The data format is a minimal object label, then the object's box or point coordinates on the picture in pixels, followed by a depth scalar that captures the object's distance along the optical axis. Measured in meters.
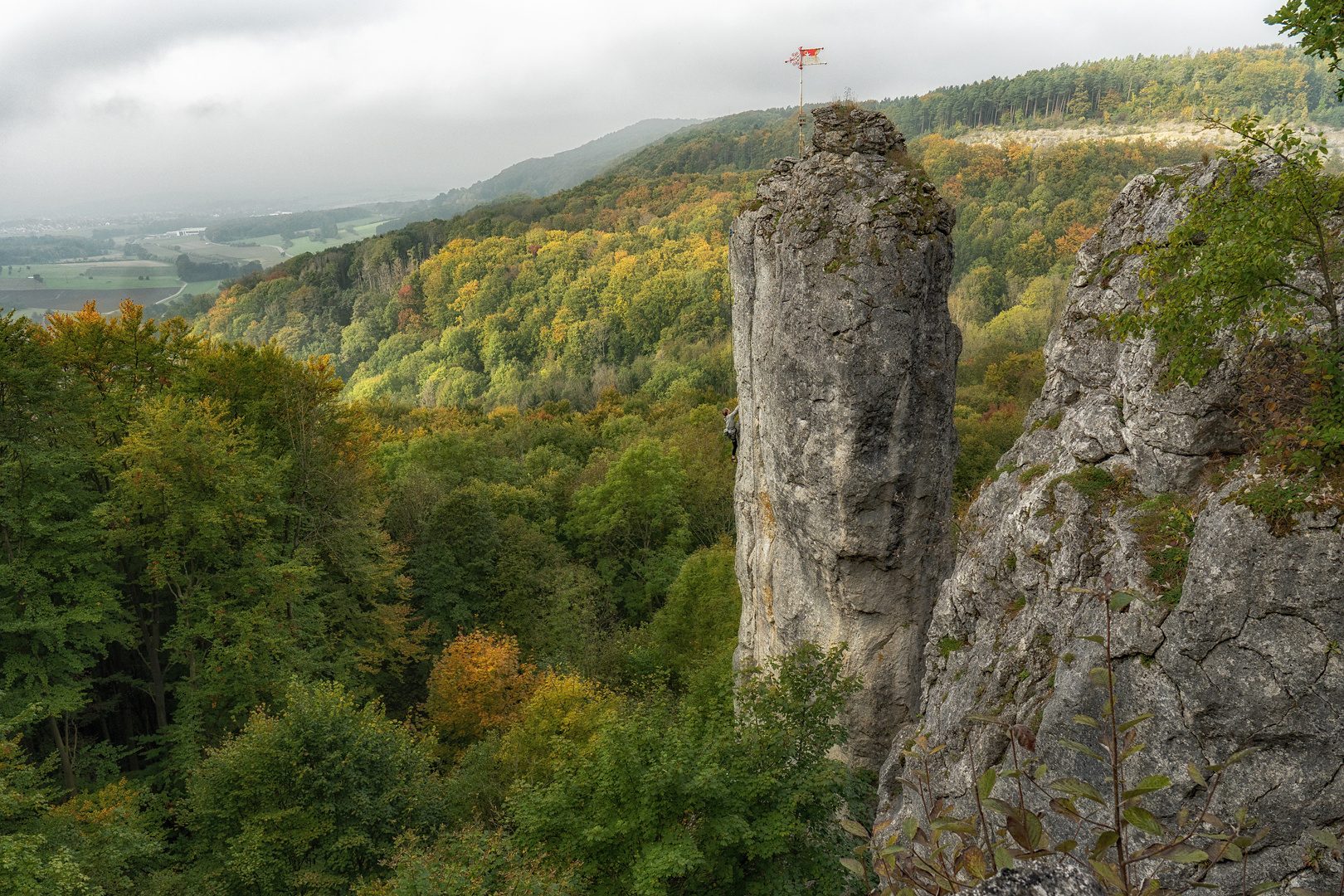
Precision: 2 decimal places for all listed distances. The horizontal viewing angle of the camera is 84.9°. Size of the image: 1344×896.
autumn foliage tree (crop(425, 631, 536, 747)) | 24.33
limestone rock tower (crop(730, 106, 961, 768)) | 13.84
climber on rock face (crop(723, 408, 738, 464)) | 22.02
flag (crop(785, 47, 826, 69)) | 17.78
